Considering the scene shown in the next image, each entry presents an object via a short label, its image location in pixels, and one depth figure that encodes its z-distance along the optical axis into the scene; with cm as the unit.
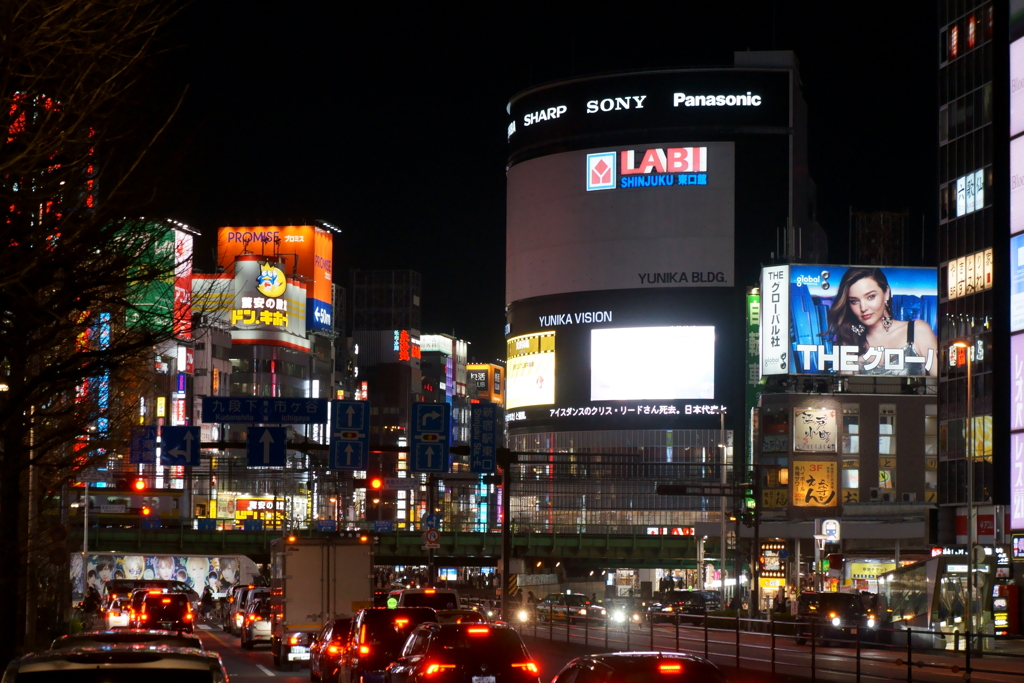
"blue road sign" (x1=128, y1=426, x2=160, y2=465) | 5009
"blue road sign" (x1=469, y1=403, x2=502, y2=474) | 4928
